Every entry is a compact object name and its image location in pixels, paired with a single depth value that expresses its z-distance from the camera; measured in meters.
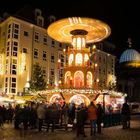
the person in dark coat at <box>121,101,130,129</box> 15.93
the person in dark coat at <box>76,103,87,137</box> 12.54
